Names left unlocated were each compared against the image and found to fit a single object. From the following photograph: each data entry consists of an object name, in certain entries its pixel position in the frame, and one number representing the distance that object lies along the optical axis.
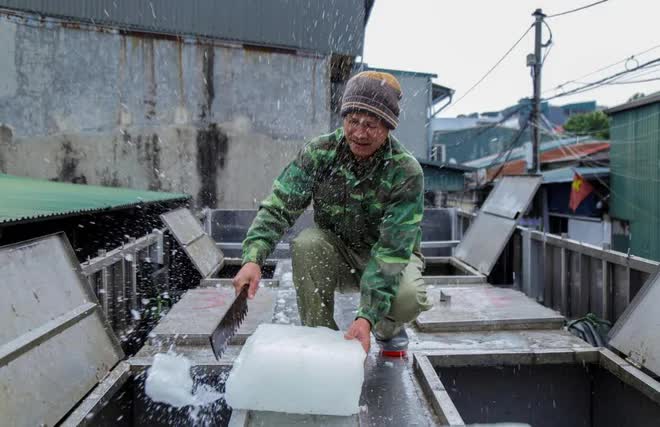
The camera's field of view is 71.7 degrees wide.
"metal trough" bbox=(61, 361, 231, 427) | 2.54
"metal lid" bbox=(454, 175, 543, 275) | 5.48
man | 2.33
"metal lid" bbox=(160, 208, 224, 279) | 5.03
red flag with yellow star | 15.39
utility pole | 13.27
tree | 27.27
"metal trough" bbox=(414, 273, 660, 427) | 2.88
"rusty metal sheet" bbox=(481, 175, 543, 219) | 5.61
